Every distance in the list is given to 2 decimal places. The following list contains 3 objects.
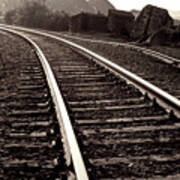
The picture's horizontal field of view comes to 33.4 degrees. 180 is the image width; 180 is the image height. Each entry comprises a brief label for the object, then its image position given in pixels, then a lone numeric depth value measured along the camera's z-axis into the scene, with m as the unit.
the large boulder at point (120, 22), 21.53
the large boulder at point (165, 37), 14.14
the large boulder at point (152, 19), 17.77
